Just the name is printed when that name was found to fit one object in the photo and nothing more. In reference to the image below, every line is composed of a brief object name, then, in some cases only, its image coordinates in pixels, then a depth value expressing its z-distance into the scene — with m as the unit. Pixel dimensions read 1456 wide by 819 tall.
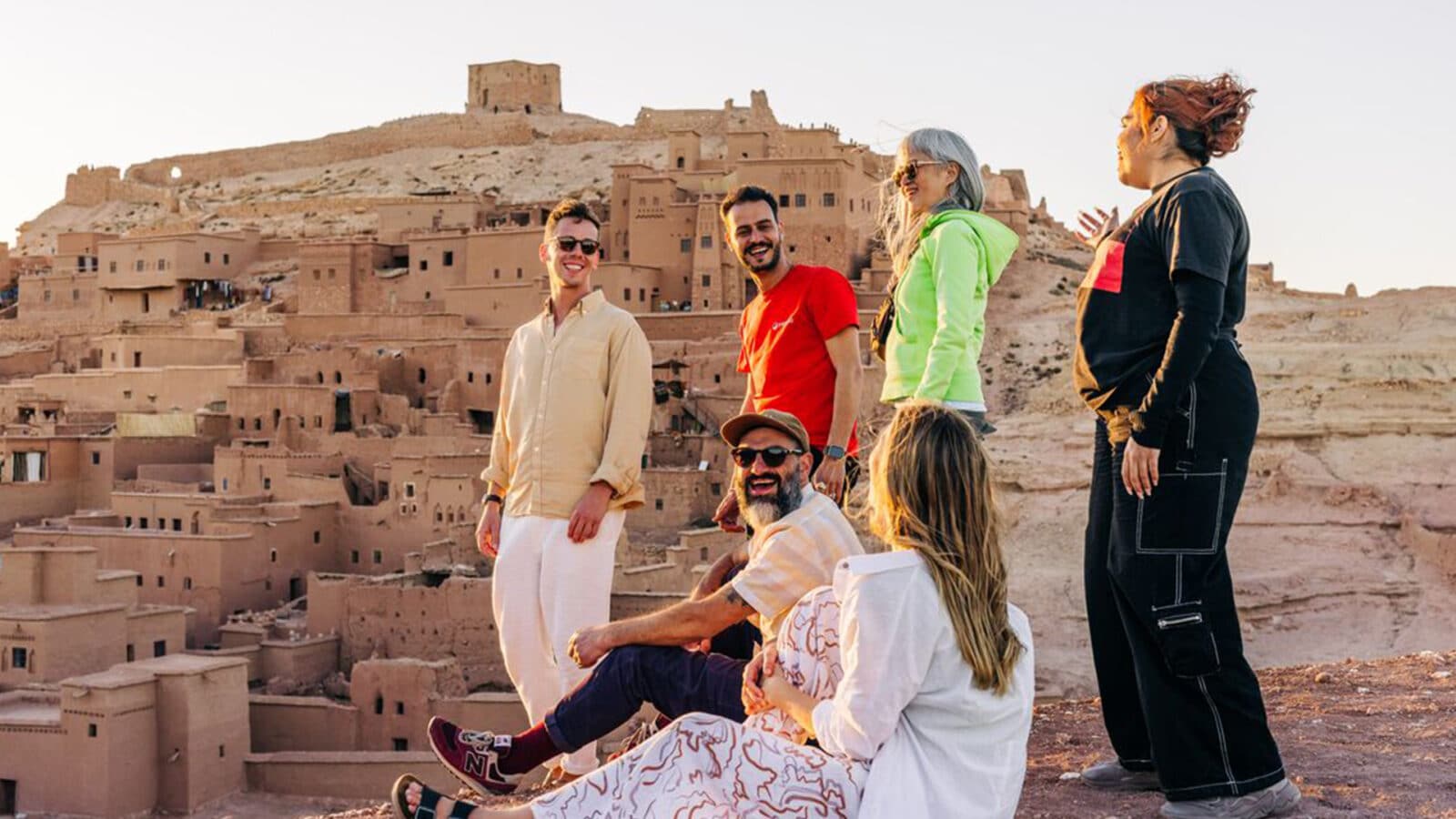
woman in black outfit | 4.44
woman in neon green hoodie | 5.11
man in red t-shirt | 5.76
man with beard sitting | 4.55
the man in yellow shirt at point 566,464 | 5.79
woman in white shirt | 3.49
